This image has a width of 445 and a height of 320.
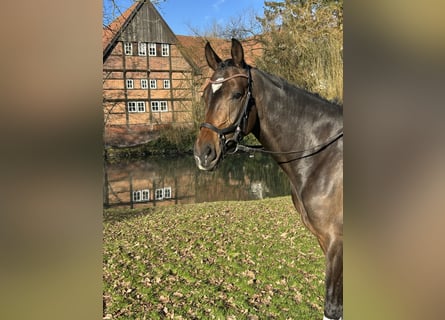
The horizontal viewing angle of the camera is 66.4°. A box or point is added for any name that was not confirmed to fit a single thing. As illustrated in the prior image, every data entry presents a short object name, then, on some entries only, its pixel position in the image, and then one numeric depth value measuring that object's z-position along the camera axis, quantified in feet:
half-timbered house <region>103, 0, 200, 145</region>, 46.68
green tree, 31.45
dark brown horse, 7.12
